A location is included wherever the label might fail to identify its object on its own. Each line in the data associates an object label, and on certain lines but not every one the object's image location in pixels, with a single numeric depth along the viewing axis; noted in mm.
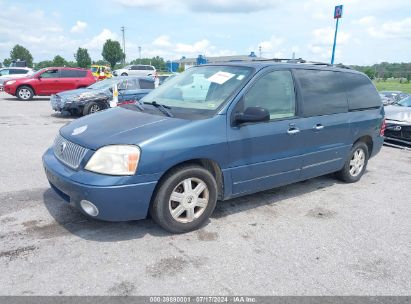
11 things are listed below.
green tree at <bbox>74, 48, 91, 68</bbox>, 73062
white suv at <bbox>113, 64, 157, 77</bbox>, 38562
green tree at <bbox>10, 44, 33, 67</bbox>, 82856
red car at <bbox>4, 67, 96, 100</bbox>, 17594
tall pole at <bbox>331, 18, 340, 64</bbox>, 13180
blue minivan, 3281
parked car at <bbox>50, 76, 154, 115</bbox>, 11695
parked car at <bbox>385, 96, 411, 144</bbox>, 8789
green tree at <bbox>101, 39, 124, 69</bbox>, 69750
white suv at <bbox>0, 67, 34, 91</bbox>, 24812
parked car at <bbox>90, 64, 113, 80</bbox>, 41359
